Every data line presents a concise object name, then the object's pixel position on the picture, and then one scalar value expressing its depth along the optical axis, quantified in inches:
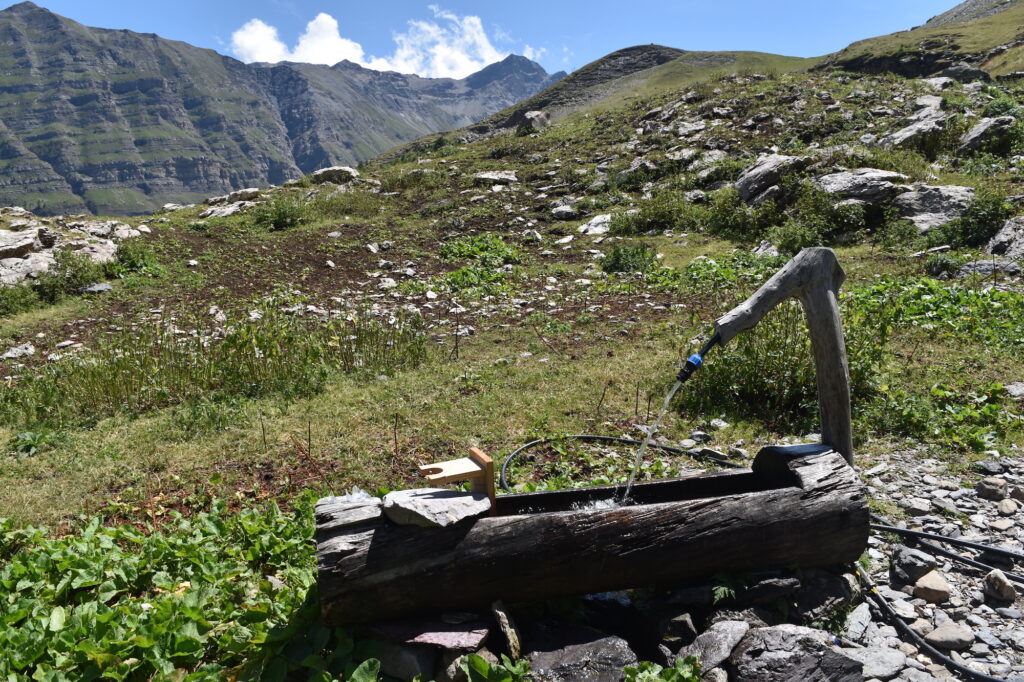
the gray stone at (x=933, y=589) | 133.0
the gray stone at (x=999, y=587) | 130.6
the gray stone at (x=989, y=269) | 367.2
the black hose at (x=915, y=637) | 112.0
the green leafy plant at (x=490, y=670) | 103.3
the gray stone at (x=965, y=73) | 1176.8
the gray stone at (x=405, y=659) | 109.0
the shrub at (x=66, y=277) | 442.0
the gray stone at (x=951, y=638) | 120.0
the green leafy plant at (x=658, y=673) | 104.8
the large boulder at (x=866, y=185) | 515.2
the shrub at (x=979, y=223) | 424.8
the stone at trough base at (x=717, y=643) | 111.9
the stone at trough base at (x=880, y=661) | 113.3
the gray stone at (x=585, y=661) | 108.3
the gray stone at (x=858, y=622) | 124.5
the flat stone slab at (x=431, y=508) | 113.9
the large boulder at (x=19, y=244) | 466.9
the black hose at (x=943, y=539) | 139.6
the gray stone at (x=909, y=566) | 138.3
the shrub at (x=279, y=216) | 689.0
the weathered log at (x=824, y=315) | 140.8
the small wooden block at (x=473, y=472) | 120.5
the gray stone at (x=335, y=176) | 937.8
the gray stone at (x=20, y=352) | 342.1
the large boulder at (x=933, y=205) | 469.1
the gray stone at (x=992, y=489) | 170.9
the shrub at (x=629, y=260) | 507.2
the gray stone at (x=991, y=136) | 582.2
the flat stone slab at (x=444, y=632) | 110.2
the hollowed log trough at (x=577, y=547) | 113.8
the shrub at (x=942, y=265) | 383.9
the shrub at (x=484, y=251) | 559.2
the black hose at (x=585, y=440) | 194.9
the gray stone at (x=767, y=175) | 608.4
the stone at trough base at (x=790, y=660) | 107.6
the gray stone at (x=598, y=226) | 646.5
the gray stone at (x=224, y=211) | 728.3
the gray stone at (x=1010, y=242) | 386.9
